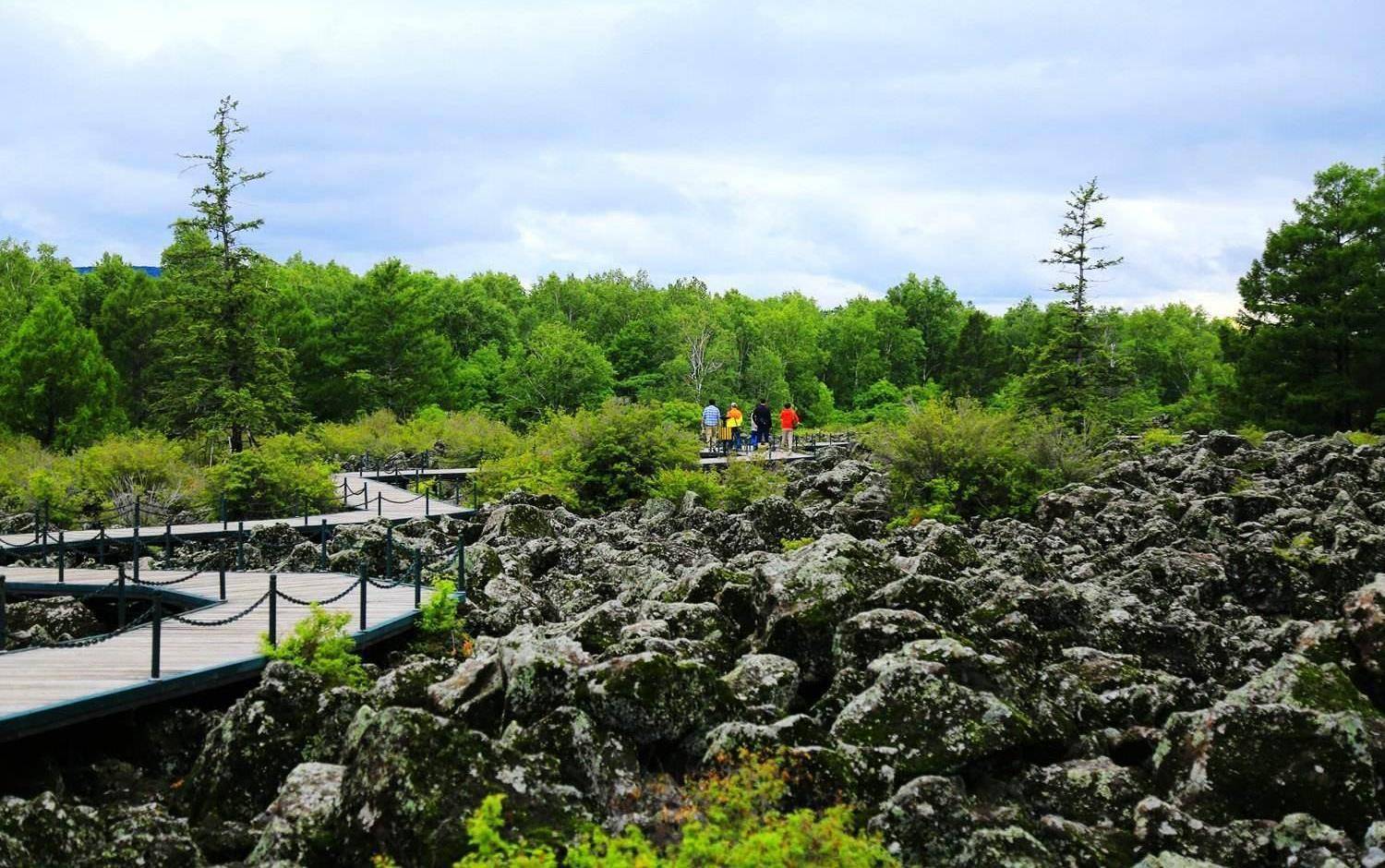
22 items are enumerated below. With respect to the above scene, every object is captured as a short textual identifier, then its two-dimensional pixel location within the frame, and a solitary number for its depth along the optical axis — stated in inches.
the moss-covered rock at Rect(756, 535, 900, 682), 491.8
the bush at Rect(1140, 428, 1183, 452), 1403.2
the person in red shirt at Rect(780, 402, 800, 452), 1775.3
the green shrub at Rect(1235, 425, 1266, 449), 1403.8
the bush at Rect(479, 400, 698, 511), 1242.6
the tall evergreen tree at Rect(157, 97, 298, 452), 1536.7
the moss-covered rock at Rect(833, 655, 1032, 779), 366.9
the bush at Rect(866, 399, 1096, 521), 1052.5
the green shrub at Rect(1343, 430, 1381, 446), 1267.8
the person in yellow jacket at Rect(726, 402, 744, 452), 1688.0
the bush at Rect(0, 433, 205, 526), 1087.6
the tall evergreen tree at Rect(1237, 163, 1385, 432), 1662.2
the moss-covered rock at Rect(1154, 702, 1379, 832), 345.4
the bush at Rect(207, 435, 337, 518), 1133.7
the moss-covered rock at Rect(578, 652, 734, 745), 390.3
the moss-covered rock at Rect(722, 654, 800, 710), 431.2
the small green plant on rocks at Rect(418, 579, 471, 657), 593.3
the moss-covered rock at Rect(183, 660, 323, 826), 377.1
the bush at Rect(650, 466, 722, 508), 1172.5
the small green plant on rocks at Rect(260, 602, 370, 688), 483.8
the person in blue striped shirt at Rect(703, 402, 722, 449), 1764.3
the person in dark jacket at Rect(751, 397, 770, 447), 1690.5
